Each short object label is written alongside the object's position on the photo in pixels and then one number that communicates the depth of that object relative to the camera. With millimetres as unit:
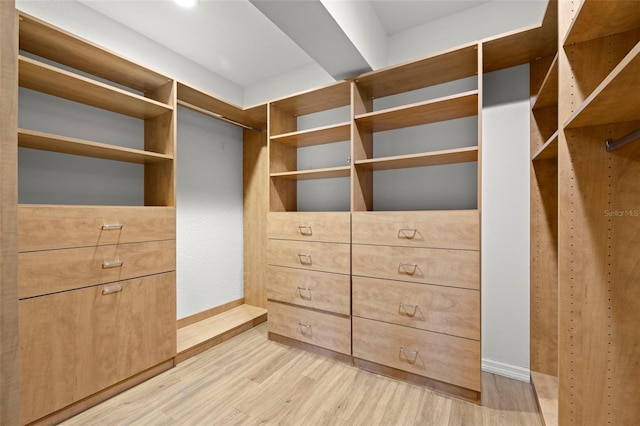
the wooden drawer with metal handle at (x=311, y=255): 2064
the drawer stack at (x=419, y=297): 1638
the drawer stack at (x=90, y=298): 1385
